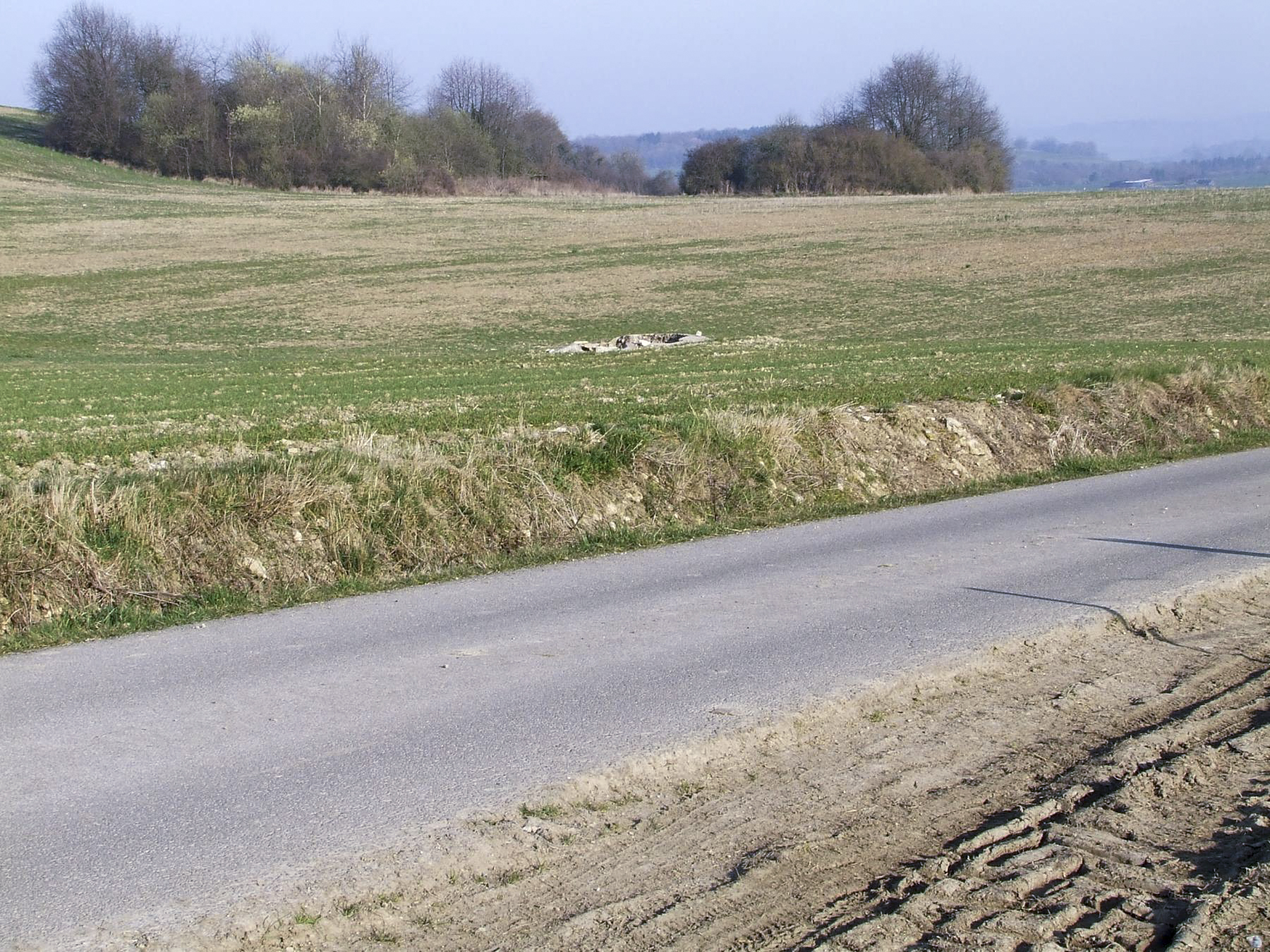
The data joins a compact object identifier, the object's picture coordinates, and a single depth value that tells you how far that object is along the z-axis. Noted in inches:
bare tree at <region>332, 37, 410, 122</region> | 3951.8
